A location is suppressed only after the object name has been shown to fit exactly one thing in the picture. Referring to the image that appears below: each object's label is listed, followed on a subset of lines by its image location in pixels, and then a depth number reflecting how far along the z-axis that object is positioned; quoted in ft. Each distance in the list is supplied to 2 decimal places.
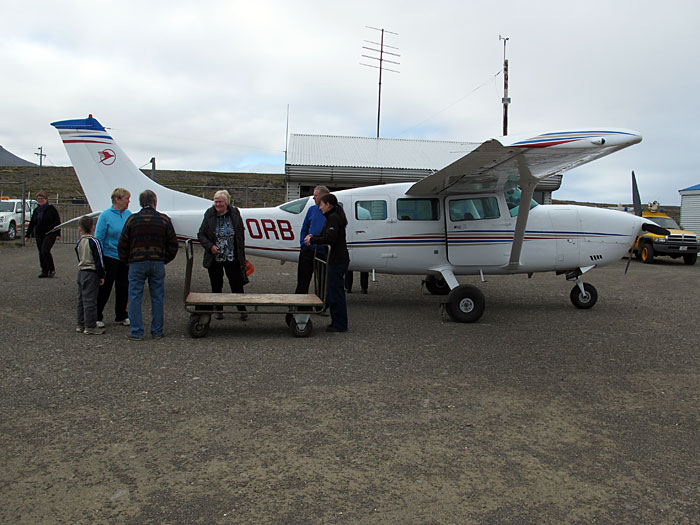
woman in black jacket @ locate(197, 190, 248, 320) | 23.68
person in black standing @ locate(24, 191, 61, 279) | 37.81
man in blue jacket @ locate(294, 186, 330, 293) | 25.55
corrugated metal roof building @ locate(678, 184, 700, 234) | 90.49
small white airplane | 29.12
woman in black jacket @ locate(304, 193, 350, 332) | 23.15
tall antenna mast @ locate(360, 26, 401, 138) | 104.68
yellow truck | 61.67
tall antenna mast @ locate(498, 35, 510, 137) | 72.69
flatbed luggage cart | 21.16
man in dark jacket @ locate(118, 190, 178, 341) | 20.53
